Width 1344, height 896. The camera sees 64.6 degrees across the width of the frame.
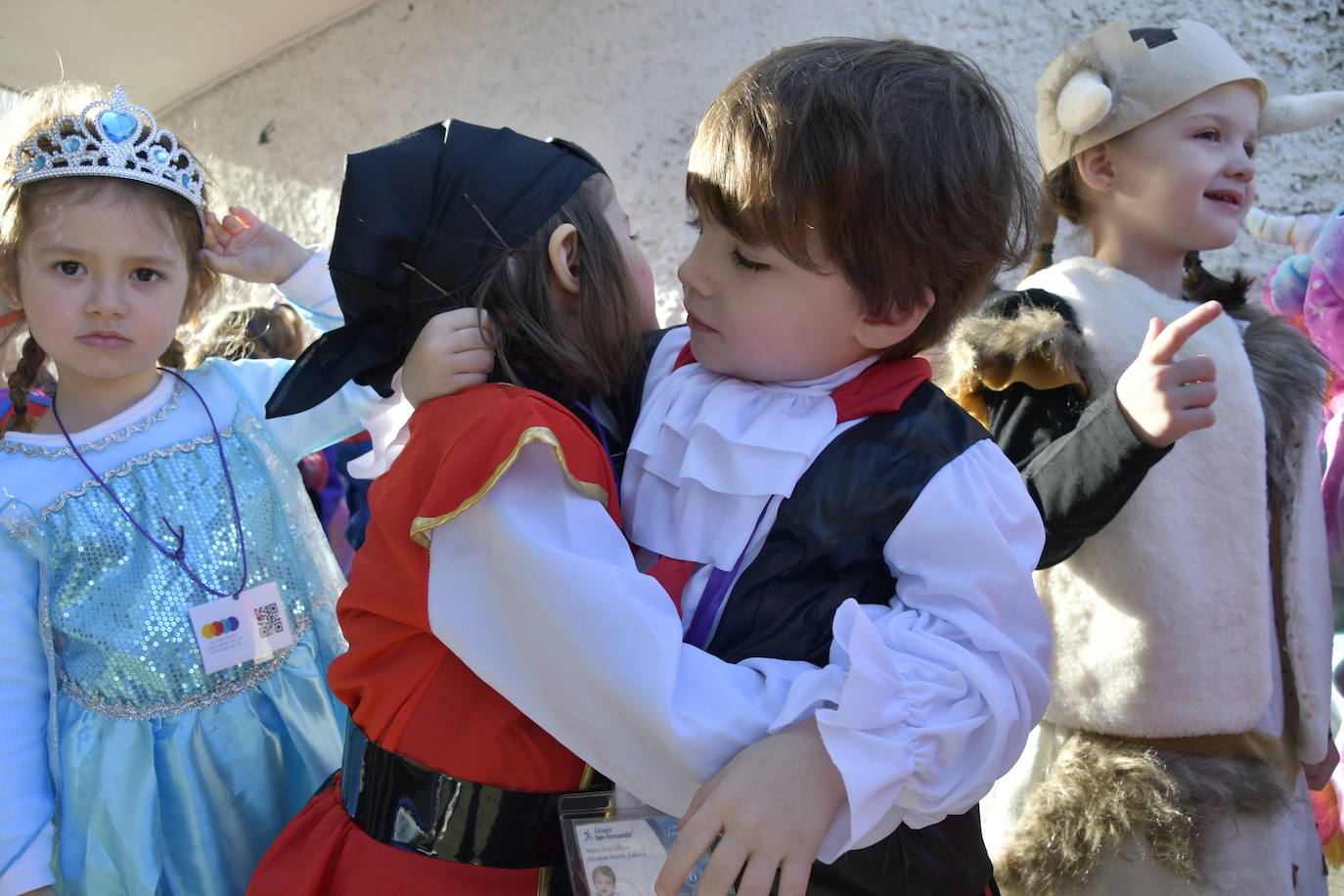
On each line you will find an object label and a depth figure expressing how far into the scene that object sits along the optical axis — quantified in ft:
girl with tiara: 4.46
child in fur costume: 4.42
